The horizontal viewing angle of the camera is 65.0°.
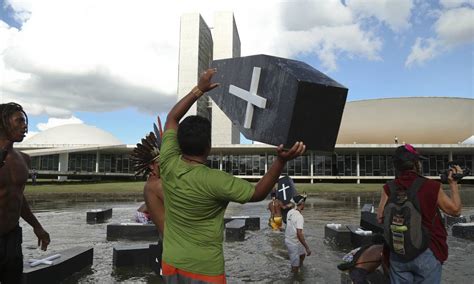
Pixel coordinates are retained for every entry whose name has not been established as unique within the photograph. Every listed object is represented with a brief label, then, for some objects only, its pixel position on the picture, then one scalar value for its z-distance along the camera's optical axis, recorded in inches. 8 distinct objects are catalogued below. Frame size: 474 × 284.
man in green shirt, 78.2
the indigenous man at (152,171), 128.6
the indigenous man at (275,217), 361.4
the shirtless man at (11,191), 115.6
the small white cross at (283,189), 279.7
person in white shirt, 215.6
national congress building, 1795.8
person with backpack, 106.1
